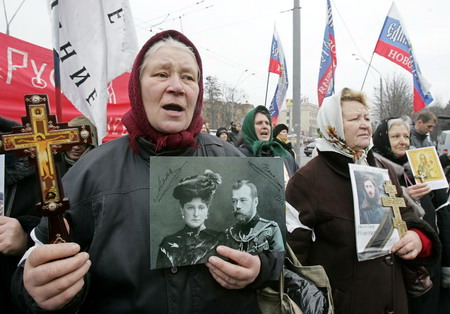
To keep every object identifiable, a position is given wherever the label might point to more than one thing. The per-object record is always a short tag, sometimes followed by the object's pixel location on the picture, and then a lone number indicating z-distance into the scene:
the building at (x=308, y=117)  96.69
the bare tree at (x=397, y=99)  27.83
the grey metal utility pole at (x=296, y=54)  7.96
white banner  2.27
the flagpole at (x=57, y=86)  1.96
